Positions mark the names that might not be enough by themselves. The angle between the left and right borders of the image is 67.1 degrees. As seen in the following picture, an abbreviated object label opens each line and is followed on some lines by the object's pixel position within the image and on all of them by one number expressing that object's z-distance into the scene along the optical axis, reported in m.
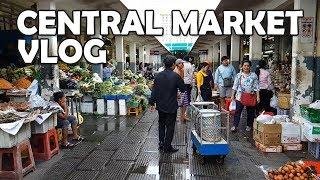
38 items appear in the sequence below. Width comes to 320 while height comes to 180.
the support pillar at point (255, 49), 10.65
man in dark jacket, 5.07
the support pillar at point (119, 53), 13.64
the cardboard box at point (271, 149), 5.19
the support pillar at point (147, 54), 27.15
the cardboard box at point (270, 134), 5.17
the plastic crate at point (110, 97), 8.52
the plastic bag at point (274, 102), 7.09
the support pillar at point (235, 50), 14.18
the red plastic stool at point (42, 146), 4.82
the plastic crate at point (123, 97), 8.51
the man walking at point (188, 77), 7.36
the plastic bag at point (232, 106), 6.53
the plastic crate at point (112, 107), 8.51
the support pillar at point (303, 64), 6.14
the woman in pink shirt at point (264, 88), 6.79
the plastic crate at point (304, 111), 5.14
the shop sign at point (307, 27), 6.13
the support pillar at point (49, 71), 7.43
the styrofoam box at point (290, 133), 5.22
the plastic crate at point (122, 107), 8.49
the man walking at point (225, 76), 7.25
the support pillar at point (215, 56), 24.00
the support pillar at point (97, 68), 10.80
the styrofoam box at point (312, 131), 4.82
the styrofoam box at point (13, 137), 3.92
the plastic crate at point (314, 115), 4.92
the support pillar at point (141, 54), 23.89
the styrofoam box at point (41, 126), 4.71
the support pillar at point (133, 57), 18.95
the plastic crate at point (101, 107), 8.58
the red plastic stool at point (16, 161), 4.07
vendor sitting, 5.32
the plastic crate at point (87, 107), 8.63
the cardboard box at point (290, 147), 5.28
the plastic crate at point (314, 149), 4.93
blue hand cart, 4.39
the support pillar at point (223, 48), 19.35
